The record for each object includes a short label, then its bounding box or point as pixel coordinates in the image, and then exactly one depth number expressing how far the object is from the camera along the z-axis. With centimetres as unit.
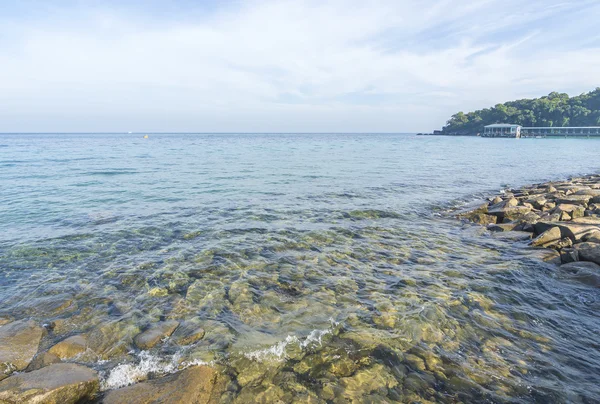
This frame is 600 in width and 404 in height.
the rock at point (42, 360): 505
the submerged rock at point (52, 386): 412
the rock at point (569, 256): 905
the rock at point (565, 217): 1256
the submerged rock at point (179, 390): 426
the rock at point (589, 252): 874
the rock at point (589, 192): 1615
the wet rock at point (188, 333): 578
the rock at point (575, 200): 1504
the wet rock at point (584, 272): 794
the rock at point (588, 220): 1154
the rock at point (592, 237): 991
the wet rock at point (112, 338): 553
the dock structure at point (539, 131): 11888
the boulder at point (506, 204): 1489
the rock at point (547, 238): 1059
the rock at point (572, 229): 1045
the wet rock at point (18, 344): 500
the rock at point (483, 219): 1385
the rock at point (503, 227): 1245
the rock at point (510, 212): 1382
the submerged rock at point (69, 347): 537
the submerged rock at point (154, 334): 568
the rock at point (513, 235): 1143
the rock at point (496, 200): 1685
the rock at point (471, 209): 1485
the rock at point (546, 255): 938
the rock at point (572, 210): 1298
